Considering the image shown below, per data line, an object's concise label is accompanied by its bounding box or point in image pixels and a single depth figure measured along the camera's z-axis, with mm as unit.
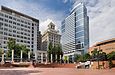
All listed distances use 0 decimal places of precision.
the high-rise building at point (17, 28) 32303
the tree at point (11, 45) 21968
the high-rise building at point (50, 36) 46440
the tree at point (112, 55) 18011
